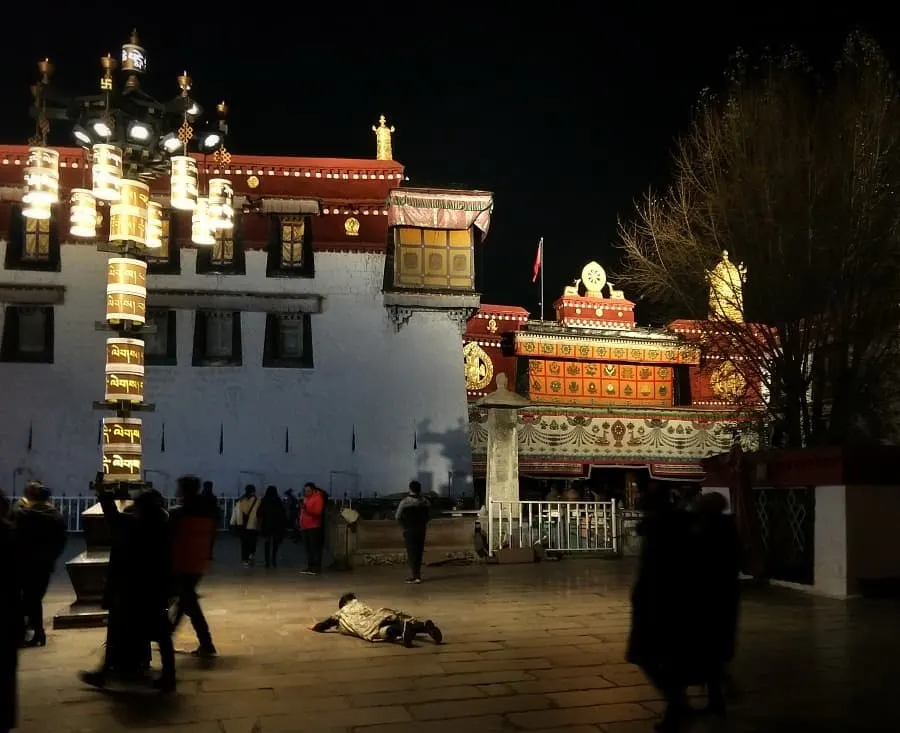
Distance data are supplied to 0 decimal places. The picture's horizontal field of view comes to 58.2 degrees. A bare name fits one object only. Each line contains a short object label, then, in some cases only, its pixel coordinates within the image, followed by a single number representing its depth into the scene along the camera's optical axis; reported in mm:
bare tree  12828
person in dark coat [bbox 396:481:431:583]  11945
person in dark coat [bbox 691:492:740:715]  4816
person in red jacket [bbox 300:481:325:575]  13203
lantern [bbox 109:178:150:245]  9516
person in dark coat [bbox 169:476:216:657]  6918
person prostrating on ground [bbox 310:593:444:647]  7562
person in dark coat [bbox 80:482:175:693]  6035
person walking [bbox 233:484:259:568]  14625
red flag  28467
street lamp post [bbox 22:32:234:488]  9336
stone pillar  16234
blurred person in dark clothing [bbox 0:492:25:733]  3918
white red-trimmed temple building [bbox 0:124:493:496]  22422
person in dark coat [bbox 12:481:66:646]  7500
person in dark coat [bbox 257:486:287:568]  14523
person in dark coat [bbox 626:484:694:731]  4641
